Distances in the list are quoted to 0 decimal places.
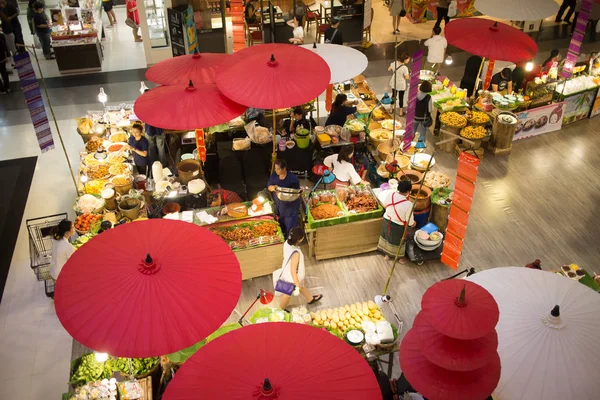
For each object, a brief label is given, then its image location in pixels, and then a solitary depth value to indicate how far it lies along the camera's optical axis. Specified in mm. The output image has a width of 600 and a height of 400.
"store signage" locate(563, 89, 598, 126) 10961
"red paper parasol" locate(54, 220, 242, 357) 3609
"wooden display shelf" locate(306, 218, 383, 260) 7723
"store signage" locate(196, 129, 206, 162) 7777
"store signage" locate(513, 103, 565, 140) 10508
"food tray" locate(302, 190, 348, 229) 7551
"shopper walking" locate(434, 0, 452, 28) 15203
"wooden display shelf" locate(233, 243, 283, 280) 7336
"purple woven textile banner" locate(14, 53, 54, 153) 7309
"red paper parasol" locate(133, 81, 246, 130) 6262
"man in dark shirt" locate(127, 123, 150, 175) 8570
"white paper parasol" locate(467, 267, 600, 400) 3957
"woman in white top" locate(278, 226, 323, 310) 6383
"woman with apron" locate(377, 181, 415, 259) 7223
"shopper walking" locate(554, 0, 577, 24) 15414
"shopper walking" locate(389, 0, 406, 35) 15102
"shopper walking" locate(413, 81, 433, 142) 9367
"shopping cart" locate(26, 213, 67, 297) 7266
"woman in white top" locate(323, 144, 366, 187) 8203
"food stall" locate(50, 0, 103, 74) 12930
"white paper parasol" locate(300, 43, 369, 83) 7853
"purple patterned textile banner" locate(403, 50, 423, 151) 6395
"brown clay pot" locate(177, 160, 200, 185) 8445
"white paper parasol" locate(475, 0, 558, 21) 8977
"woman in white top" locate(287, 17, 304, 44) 12804
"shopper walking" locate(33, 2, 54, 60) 13320
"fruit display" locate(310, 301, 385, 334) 6293
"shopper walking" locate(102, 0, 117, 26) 15363
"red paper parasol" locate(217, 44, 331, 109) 6250
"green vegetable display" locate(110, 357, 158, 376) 5809
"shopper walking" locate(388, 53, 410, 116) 10797
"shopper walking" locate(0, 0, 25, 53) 12664
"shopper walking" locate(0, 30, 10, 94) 11964
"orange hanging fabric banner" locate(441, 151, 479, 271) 6460
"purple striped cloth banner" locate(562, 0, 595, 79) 10411
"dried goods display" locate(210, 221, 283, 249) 7336
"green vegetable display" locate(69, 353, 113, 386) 5691
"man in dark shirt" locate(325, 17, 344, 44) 12086
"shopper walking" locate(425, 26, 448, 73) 11523
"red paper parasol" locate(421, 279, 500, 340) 3834
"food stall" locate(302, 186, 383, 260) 7656
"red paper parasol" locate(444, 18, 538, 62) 7948
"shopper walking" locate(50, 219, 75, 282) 6562
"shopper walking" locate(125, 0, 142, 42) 14195
